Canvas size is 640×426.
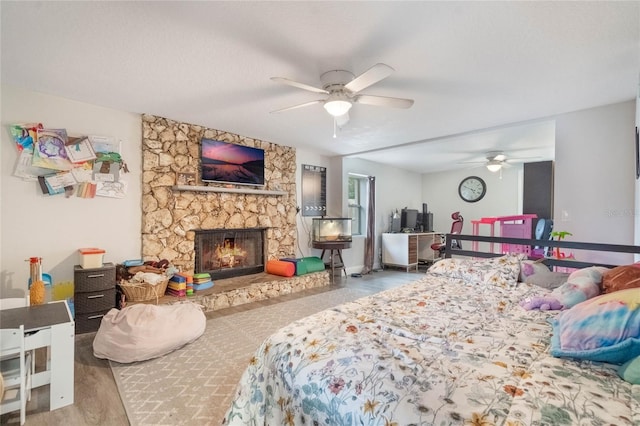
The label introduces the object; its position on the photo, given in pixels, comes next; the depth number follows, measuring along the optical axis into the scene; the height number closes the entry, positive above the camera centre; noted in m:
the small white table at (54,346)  1.68 -0.82
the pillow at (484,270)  2.36 -0.49
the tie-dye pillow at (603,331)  1.03 -0.45
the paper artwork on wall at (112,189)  3.14 +0.26
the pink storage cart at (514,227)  4.59 -0.20
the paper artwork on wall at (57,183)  2.81 +0.29
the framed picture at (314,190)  5.30 +0.45
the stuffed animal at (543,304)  1.74 -0.55
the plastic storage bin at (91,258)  2.79 -0.46
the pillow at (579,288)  1.68 -0.45
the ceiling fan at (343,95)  2.26 +0.98
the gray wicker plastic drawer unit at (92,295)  2.72 -0.82
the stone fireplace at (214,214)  3.50 -0.02
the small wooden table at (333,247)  4.98 -0.59
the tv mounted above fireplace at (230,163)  3.94 +0.74
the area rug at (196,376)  1.67 -1.18
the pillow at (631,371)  0.94 -0.53
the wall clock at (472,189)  6.91 +0.65
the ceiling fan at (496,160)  5.26 +1.07
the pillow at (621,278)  1.59 -0.37
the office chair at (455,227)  6.00 -0.27
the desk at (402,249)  6.03 -0.76
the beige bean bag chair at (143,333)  2.23 -1.00
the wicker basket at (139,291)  3.00 -0.84
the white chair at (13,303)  2.04 -0.67
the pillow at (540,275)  2.28 -0.50
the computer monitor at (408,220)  6.60 -0.13
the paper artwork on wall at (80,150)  2.94 +0.65
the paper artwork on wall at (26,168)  2.69 +0.42
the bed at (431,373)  0.85 -0.58
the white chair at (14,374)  1.55 -0.95
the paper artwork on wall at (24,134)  2.67 +0.74
